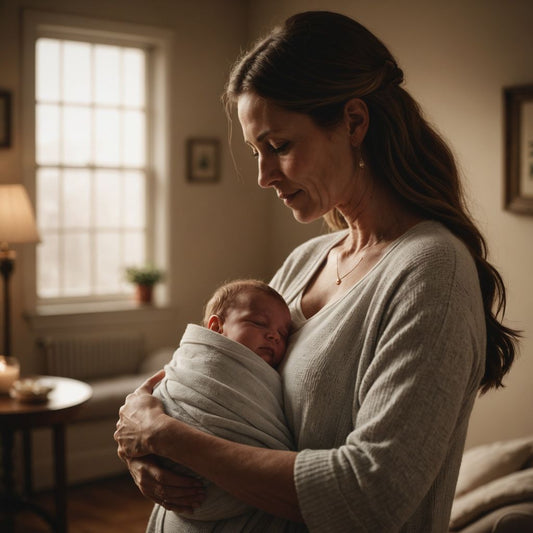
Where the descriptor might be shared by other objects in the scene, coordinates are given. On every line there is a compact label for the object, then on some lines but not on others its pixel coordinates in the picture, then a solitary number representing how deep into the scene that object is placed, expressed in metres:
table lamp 4.04
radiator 4.91
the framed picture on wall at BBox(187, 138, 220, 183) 5.49
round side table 3.40
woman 1.10
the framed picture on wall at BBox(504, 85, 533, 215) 3.48
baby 1.33
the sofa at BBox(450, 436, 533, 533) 2.25
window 5.04
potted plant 5.25
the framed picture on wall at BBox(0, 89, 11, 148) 4.67
